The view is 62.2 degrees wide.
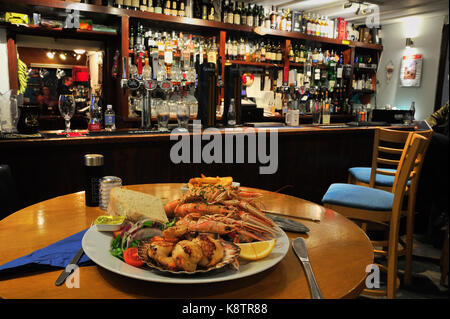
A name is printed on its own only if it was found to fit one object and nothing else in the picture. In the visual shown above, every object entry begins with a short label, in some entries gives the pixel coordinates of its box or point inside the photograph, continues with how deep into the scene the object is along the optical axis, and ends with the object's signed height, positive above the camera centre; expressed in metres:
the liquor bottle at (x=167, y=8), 5.03 +1.17
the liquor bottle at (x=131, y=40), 4.98 +0.72
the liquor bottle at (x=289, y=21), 6.12 +1.27
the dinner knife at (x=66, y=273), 0.76 -0.38
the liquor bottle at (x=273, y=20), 6.00 +1.26
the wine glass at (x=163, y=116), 2.99 -0.16
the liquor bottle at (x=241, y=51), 5.67 +0.71
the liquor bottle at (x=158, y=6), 4.93 +1.18
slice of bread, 0.94 -0.29
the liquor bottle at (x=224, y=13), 5.53 +1.24
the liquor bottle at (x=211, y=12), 5.40 +1.23
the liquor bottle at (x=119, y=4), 4.70 +1.13
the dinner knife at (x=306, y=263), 0.75 -0.38
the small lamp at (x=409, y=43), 6.92 +1.10
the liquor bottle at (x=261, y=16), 5.94 +1.30
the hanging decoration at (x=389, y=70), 7.34 +0.63
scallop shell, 0.74 -0.33
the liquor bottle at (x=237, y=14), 5.55 +1.25
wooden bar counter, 2.29 -0.49
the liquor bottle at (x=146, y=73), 3.33 +0.20
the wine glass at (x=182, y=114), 2.95 -0.14
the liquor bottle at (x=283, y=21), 6.05 +1.25
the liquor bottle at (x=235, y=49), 5.61 +0.72
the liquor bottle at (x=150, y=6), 4.91 +1.16
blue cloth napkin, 0.79 -0.38
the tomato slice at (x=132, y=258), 0.79 -0.35
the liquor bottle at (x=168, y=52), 5.04 +0.58
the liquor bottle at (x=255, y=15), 5.75 +1.29
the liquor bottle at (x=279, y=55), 6.09 +0.71
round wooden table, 0.74 -0.39
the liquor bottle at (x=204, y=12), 5.34 +1.19
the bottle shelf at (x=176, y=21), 4.18 +0.99
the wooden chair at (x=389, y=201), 2.19 -0.63
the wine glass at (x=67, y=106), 2.59 -0.09
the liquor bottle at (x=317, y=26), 6.41 +1.25
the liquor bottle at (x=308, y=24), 6.30 +1.26
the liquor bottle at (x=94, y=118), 2.82 -0.19
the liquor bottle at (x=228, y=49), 5.59 +0.72
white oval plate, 0.73 -0.36
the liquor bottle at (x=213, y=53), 5.34 +0.62
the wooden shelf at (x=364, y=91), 7.26 +0.20
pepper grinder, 1.31 -0.29
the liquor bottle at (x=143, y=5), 4.85 +1.16
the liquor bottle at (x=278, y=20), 6.02 +1.26
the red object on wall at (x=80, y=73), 5.29 +0.28
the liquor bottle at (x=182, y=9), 5.20 +1.21
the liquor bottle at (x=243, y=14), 5.66 +1.28
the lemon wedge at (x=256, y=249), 0.84 -0.34
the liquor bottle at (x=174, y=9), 5.11 +1.17
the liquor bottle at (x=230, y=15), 5.50 +1.21
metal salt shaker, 1.28 -0.31
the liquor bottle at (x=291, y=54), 6.16 +0.74
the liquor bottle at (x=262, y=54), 5.90 +0.70
